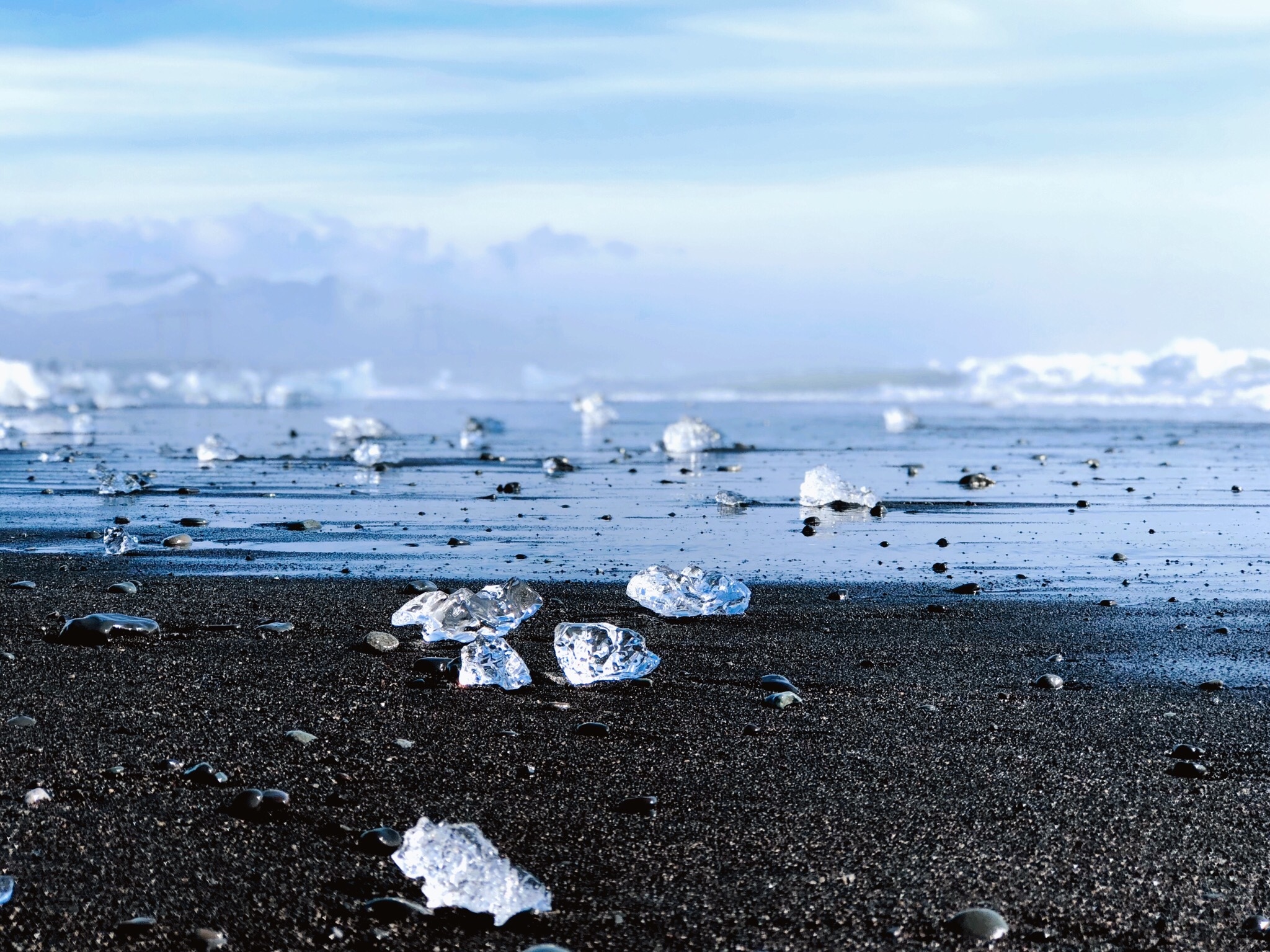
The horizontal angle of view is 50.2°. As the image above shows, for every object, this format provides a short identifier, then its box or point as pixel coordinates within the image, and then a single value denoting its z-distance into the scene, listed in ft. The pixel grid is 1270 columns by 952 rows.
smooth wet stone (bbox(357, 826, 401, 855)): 11.55
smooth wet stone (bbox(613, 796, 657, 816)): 12.68
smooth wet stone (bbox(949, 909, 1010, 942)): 10.11
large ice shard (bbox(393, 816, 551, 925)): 10.43
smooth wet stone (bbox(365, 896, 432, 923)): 10.34
